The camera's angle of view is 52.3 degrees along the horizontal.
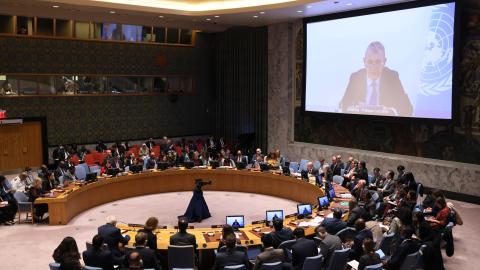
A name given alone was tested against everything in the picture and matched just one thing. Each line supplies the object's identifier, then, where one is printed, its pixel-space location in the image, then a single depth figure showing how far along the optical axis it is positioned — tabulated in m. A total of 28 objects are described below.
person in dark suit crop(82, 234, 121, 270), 6.75
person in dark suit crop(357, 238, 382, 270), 6.66
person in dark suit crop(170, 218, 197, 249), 7.45
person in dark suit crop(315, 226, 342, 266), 7.34
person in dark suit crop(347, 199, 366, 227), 8.72
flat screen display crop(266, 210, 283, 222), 9.40
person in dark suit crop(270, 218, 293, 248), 7.63
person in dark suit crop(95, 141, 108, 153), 19.27
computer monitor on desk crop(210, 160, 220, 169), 15.36
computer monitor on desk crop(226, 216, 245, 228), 8.98
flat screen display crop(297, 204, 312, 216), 9.60
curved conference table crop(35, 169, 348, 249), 11.38
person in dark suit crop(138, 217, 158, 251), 7.38
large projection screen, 13.59
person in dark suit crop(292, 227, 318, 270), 7.11
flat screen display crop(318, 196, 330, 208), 10.12
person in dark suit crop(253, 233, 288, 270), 6.63
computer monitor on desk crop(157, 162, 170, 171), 14.95
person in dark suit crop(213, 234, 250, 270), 6.76
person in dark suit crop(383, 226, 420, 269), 7.20
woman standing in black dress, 11.98
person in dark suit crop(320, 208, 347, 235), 8.25
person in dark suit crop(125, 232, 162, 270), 6.84
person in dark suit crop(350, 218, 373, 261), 7.52
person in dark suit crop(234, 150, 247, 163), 16.11
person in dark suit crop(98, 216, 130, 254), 7.24
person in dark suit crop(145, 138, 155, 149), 19.73
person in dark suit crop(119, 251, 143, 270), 6.14
